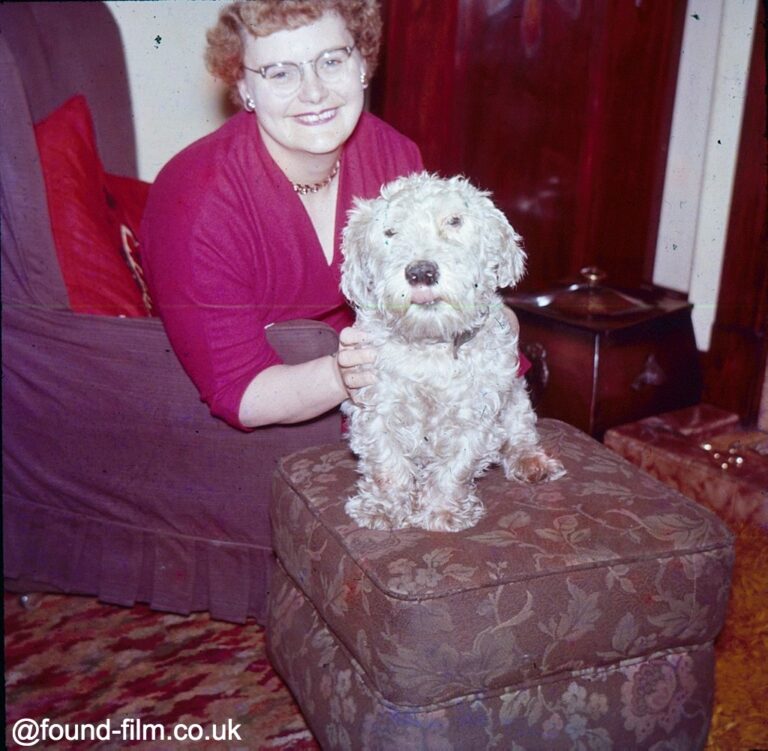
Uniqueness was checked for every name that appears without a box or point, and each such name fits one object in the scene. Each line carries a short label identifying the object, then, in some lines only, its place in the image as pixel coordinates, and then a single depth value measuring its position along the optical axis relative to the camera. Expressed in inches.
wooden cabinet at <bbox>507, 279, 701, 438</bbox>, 114.9
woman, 77.7
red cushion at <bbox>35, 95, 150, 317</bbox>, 90.4
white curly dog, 64.0
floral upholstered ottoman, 63.1
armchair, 87.0
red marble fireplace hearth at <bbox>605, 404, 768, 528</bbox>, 99.3
